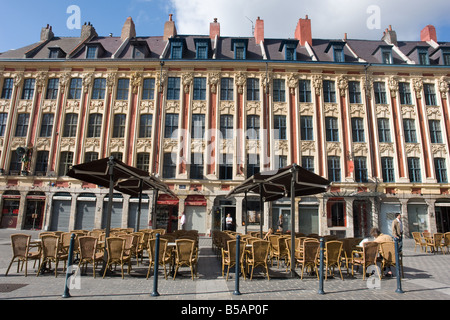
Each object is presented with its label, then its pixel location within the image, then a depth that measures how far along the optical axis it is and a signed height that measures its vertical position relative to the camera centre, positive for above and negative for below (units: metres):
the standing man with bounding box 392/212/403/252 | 9.88 -0.53
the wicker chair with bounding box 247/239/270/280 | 7.66 -1.11
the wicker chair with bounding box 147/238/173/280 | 7.43 -1.14
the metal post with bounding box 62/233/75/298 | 5.64 -1.29
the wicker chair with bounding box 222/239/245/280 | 7.61 -1.14
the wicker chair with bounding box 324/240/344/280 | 7.87 -1.13
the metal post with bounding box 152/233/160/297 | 5.89 -1.41
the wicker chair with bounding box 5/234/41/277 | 7.64 -1.03
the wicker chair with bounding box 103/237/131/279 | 7.50 -1.07
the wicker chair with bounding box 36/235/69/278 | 7.52 -1.05
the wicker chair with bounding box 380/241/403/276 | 8.19 -1.14
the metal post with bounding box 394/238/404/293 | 6.58 -1.55
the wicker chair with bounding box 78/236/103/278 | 7.54 -1.06
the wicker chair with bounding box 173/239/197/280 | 7.44 -1.09
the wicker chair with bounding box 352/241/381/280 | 7.96 -1.17
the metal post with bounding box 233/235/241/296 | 6.14 -1.39
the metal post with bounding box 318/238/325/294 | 6.30 -1.47
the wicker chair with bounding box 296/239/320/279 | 7.91 -1.09
